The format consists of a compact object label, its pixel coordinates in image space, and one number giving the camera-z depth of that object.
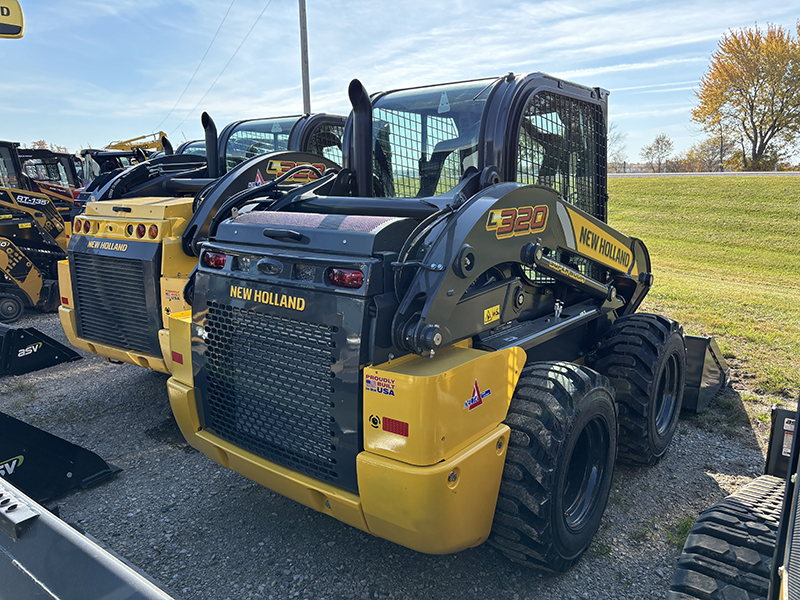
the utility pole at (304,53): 13.42
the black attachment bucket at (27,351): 5.53
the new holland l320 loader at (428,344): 2.52
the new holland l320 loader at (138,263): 4.96
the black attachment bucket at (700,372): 5.04
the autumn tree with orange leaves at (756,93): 32.41
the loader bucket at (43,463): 3.48
